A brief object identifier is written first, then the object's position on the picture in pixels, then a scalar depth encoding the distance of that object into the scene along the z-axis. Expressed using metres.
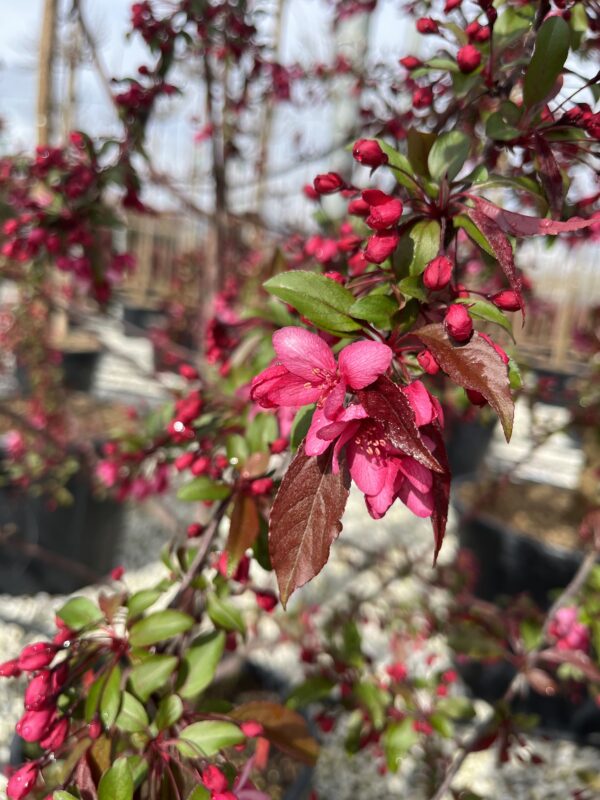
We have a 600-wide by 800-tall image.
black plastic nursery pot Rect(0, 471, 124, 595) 2.08
